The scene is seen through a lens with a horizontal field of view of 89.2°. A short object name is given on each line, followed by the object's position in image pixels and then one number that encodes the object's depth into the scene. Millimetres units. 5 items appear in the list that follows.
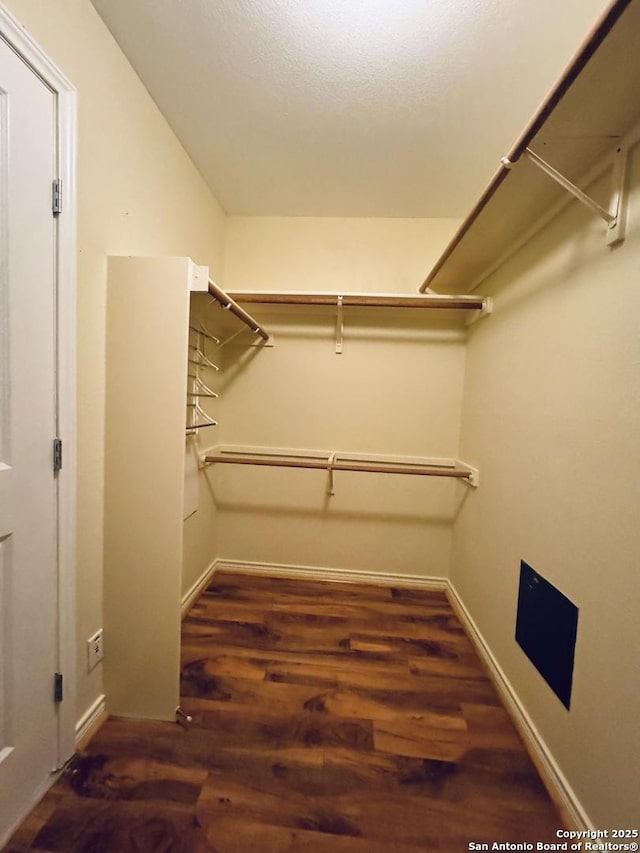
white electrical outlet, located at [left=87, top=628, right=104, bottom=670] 1276
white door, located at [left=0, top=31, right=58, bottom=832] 915
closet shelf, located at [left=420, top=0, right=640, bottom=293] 742
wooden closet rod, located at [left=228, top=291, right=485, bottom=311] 1980
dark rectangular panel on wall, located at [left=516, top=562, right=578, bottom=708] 1118
